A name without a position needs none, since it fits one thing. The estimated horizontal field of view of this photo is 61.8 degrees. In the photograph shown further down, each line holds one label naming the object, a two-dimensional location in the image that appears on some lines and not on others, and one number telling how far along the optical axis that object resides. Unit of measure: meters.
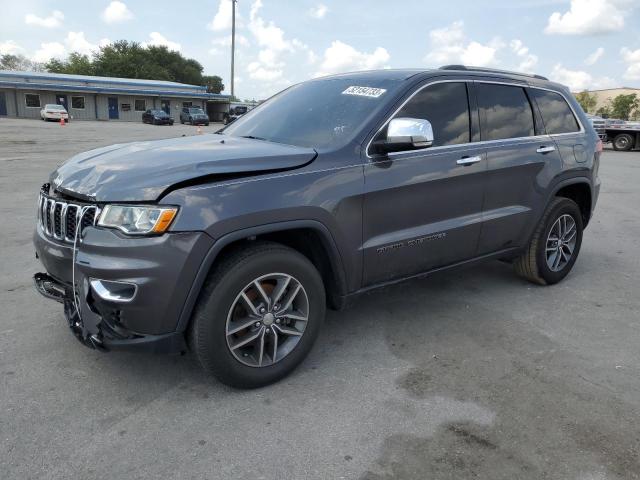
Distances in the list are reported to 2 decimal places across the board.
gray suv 2.72
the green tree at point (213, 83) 89.60
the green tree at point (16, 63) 89.29
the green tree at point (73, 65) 72.94
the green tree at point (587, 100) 88.14
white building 49.41
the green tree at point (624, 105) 75.88
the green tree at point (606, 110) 77.55
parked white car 41.61
